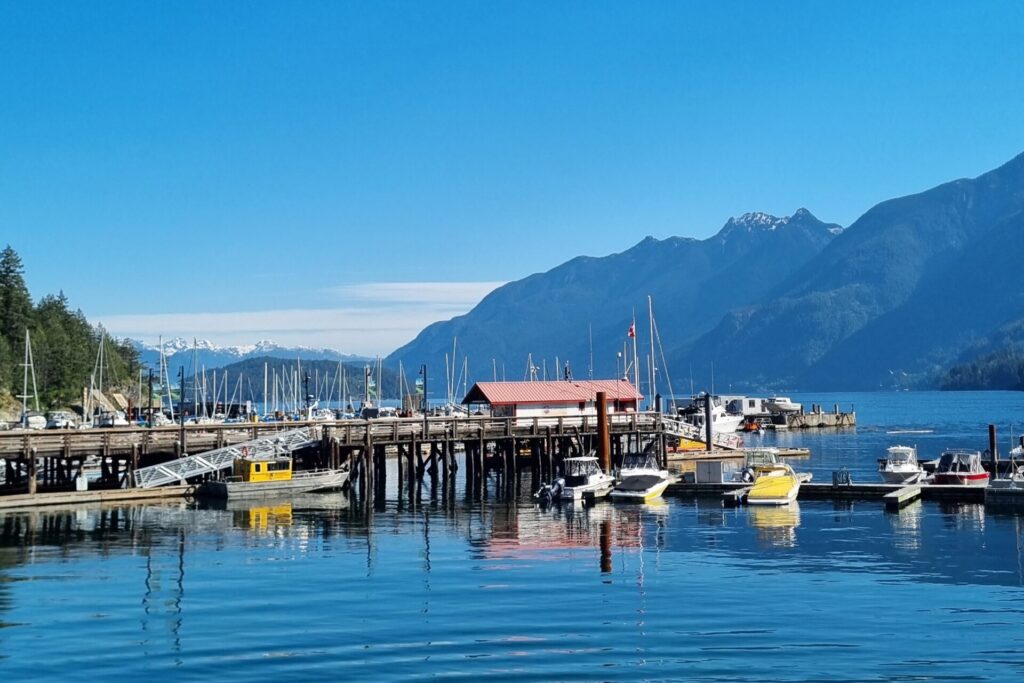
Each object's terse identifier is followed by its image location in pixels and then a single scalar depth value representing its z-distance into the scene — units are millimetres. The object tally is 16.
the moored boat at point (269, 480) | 69688
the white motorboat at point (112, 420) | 116562
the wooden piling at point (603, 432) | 75562
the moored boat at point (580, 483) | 69000
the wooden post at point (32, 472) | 66375
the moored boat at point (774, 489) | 66500
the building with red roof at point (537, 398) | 91062
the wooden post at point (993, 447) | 72762
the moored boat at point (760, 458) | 82475
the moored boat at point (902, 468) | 71750
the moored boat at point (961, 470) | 69812
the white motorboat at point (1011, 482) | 63344
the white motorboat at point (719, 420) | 147375
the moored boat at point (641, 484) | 69562
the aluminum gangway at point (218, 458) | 71062
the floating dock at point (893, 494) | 63344
